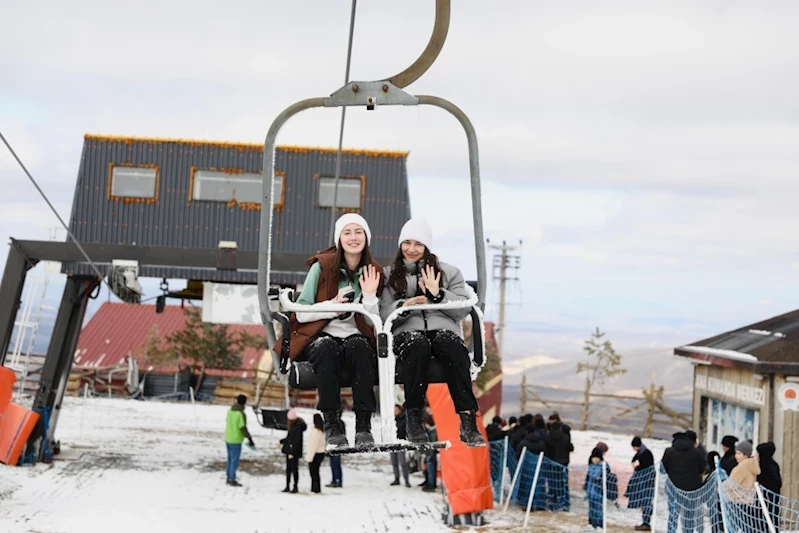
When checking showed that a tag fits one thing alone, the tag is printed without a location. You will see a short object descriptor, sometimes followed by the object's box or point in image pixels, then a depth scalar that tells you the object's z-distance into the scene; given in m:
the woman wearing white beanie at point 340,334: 7.09
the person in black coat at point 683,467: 14.95
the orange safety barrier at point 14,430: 21.06
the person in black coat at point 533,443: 18.83
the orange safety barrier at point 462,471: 17.00
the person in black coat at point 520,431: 19.97
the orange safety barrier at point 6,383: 17.58
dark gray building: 24.62
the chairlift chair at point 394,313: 6.82
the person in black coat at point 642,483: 17.03
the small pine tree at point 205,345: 43.56
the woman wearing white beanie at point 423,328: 7.11
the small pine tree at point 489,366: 42.44
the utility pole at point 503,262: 61.50
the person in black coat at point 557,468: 18.56
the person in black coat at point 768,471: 12.75
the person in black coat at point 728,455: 14.16
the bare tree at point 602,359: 43.16
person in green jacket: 19.80
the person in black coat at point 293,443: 19.55
